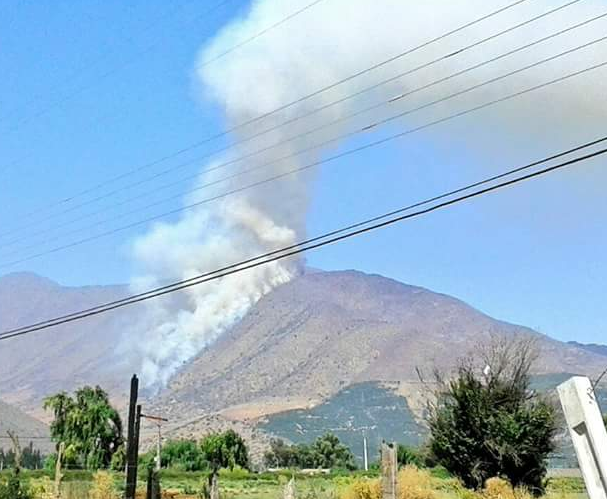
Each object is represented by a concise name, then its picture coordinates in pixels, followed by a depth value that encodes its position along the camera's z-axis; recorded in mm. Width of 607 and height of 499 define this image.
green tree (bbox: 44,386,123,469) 62000
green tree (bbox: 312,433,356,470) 89312
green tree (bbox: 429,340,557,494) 26016
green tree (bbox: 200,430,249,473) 76550
